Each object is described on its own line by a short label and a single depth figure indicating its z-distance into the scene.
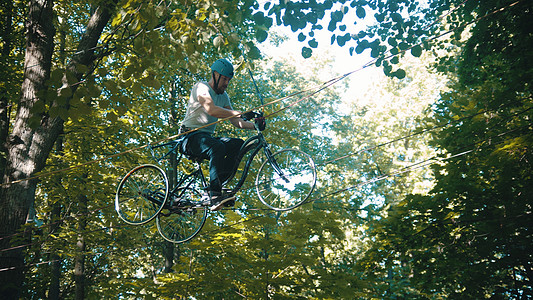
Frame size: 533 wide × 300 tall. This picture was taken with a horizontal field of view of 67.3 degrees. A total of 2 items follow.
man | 5.00
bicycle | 5.09
